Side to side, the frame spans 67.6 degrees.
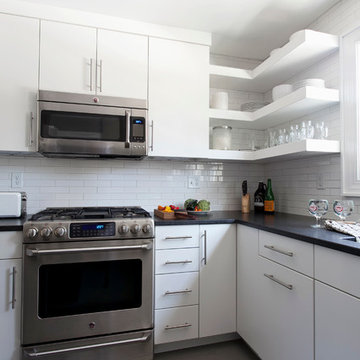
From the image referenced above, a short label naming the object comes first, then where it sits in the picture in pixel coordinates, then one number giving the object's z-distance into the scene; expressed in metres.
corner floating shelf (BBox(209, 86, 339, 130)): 1.80
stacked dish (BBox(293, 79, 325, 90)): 1.87
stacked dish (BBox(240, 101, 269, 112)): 2.53
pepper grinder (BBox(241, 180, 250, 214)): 2.50
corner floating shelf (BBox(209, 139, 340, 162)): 1.74
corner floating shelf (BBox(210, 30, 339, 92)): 1.84
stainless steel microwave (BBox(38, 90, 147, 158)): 1.88
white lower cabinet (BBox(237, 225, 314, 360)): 1.30
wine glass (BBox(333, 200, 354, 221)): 1.48
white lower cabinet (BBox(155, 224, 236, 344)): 1.86
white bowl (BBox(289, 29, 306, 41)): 1.82
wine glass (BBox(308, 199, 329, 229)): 1.55
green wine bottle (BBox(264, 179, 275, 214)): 2.44
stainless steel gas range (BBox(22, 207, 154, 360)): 1.62
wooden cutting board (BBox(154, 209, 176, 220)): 2.01
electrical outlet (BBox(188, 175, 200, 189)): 2.55
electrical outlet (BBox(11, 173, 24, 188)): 2.15
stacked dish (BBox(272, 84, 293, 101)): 2.11
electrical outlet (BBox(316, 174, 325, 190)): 2.04
